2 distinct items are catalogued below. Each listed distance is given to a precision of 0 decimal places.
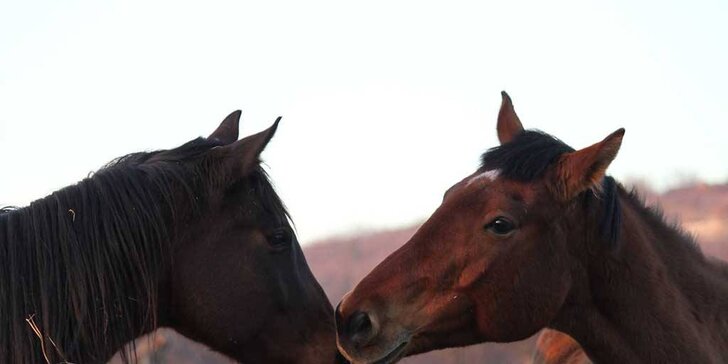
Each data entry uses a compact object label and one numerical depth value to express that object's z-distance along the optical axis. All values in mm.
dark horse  8492
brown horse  9273
